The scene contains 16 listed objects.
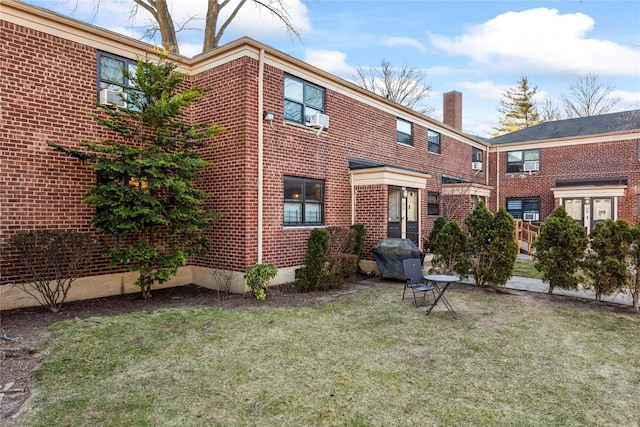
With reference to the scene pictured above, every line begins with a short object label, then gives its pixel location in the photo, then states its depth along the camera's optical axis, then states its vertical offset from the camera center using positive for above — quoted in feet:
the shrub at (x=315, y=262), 27.14 -3.83
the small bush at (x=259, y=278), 24.62 -4.65
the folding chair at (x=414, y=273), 24.28 -4.15
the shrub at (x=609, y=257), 22.07 -2.71
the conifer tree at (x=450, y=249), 28.58 -2.92
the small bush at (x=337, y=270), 27.86 -4.75
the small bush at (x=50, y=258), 19.47 -2.83
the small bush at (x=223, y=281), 26.78 -5.28
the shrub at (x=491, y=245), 26.66 -2.39
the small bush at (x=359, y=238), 34.61 -2.55
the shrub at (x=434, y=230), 42.86 -2.29
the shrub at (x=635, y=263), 21.61 -2.95
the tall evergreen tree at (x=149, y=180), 21.21 +1.83
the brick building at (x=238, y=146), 21.34 +5.11
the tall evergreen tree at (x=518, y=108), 123.85 +36.70
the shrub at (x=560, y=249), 24.13 -2.43
